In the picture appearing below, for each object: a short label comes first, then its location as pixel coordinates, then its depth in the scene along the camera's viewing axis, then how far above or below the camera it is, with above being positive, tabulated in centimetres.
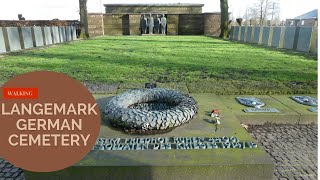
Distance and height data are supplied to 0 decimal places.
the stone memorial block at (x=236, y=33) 2212 -60
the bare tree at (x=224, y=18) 2369 +66
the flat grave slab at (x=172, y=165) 216 -110
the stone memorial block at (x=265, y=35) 1612 -55
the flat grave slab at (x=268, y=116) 357 -118
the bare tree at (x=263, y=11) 4891 +294
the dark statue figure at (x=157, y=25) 2852 +2
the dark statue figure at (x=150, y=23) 2835 +17
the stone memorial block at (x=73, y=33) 2070 -64
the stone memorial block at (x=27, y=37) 1305 -61
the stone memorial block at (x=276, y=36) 1475 -56
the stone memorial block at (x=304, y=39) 1202 -57
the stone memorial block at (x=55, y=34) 1672 -60
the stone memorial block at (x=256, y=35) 1750 -60
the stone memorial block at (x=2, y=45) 1111 -85
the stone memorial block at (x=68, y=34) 1942 -66
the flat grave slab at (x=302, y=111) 361 -115
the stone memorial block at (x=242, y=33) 2040 -54
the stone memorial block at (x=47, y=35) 1548 -61
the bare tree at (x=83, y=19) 2236 +47
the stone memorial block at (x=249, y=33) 1908 -51
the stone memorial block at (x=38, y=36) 1425 -61
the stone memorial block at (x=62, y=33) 1805 -60
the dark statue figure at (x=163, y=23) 2855 +23
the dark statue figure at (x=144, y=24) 2867 +11
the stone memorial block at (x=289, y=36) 1334 -52
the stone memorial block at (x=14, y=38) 1176 -62
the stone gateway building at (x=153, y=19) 2905 +20
